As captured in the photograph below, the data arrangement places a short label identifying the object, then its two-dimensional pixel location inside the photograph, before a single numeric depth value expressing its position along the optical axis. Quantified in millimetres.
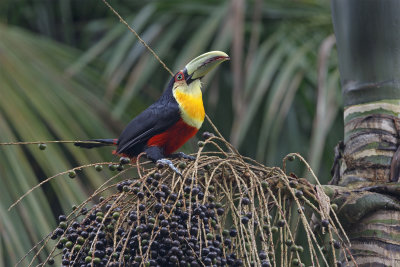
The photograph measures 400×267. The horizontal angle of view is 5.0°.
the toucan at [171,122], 9056
